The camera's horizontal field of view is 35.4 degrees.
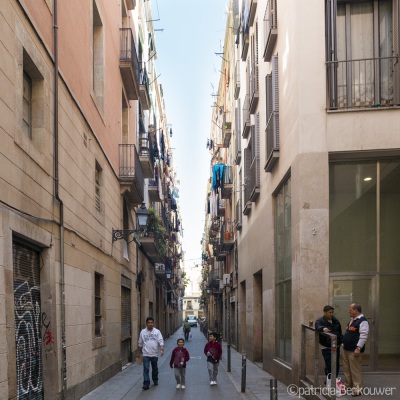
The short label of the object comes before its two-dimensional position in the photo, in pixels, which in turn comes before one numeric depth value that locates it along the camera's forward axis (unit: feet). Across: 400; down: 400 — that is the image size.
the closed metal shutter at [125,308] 68.90
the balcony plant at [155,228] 93.81
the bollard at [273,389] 27.84
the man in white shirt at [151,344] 51.67
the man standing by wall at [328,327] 36.29
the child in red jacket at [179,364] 49.83
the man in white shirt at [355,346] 33.86
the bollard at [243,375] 43.93
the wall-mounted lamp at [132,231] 59.72
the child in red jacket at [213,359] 52.13
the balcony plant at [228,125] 115.24
